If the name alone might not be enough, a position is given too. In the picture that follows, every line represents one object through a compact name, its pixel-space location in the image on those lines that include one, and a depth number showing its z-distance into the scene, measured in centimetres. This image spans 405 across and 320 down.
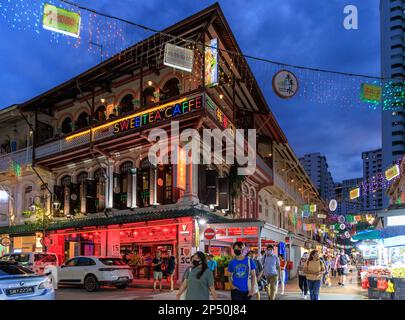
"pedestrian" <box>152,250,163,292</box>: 1947
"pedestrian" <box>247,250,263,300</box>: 1528
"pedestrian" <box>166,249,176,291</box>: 1942
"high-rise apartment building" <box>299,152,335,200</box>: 18962
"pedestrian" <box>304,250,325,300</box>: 1277
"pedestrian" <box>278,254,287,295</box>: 1921
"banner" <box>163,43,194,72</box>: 1410
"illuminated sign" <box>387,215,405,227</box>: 1678
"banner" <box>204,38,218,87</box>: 1998
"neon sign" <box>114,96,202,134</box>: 2066
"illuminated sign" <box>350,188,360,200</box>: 3409
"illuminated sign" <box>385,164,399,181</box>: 2770
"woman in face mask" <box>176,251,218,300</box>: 770
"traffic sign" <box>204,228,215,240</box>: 2014
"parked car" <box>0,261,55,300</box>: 1015
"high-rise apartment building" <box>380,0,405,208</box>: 10500
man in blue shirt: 877
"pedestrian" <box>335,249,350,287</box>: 2484
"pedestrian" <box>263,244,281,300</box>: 1559
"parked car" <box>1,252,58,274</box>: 2098
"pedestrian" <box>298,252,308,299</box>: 1692
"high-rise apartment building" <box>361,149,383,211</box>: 14675
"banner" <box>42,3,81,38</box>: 1155
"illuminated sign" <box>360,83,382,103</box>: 1549
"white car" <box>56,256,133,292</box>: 1925
